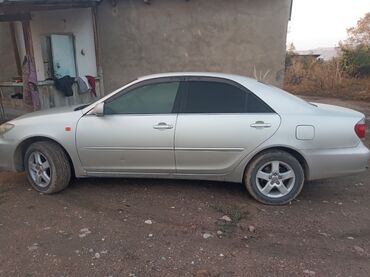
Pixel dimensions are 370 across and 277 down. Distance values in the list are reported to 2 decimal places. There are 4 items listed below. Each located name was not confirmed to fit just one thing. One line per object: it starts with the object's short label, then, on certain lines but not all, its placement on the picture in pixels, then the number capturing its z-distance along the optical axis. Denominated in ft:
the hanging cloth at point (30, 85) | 25.13
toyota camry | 13.25
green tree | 61.21
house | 29.96
